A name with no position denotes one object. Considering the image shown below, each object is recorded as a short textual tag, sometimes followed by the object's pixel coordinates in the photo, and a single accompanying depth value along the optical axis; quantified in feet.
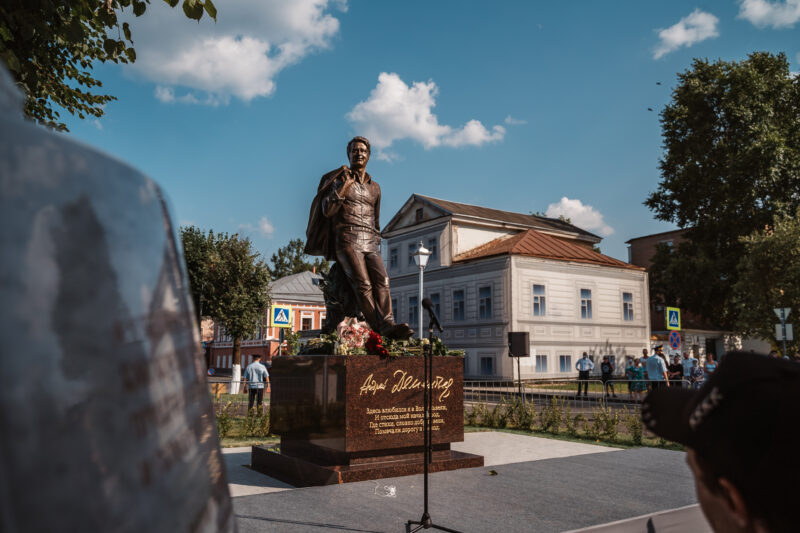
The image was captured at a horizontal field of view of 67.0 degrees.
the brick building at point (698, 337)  132.16
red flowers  24.98
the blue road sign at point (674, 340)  54.54
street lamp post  68.59
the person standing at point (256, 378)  50.70
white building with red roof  107.24
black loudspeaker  60.95
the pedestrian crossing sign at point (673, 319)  53.78
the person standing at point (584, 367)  79.92
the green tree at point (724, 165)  112.37
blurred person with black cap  2.92
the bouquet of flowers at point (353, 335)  26.34
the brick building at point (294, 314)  184.24
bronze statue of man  28.30
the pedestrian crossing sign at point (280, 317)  50.40
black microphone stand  16.99
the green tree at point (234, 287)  121.29
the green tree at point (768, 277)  98.53
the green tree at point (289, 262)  262.06
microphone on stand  17.92
